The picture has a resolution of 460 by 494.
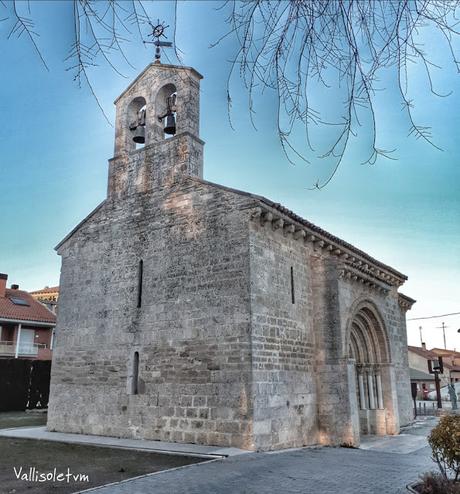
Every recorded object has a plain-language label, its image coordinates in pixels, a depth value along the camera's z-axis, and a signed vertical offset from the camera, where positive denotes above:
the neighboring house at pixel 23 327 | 25.41 +2.66
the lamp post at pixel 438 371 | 21.36 +0.19
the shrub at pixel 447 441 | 5.96 -0.82
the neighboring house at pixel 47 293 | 41.36 +7.28
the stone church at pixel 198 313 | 9.76 +1.46
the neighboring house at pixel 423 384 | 31.17 -0.83
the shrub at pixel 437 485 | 5.76 -1.34
